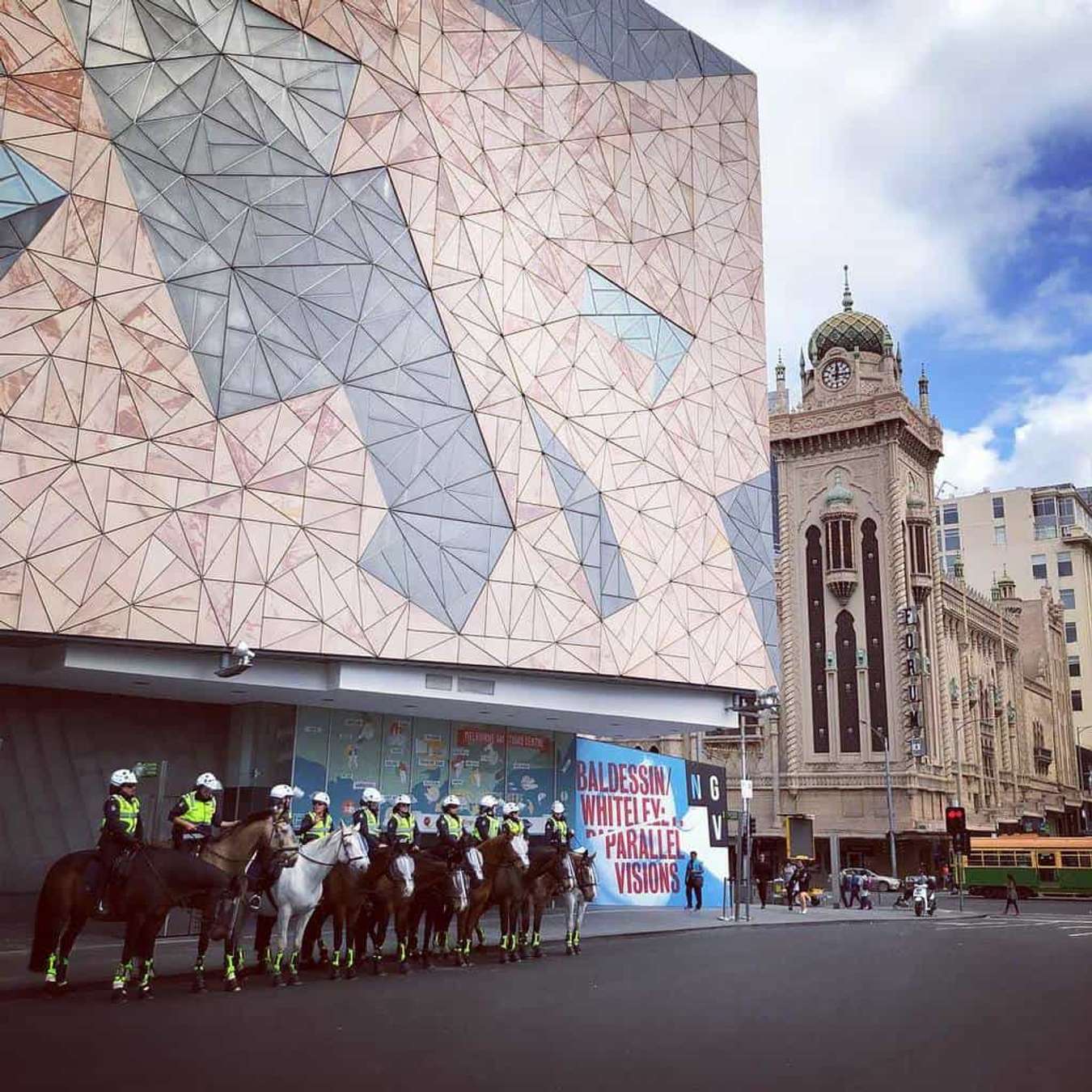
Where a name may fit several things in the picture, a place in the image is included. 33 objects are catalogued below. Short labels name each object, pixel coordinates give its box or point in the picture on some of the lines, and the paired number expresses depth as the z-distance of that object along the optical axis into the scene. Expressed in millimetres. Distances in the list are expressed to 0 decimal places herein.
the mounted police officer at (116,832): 14031
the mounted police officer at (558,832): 21531
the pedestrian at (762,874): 42516
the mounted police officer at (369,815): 18297
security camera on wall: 24234
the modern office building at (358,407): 24875
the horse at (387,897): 17062
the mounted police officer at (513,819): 20547
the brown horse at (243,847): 15297
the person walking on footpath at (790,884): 40688
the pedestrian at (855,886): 44375
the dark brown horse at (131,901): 14055
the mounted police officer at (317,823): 17594
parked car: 61281
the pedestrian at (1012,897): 42000
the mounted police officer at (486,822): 20859
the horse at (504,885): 19688
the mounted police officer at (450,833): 18656
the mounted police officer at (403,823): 18438
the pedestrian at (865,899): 43469
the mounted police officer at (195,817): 15352
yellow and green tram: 51688
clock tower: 72688
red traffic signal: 36781
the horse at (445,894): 18234
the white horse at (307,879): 16172
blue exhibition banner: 37688
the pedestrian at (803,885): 39562
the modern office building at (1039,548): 113625
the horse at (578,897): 21469
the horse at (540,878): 20703
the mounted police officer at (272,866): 15695
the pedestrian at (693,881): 38469
